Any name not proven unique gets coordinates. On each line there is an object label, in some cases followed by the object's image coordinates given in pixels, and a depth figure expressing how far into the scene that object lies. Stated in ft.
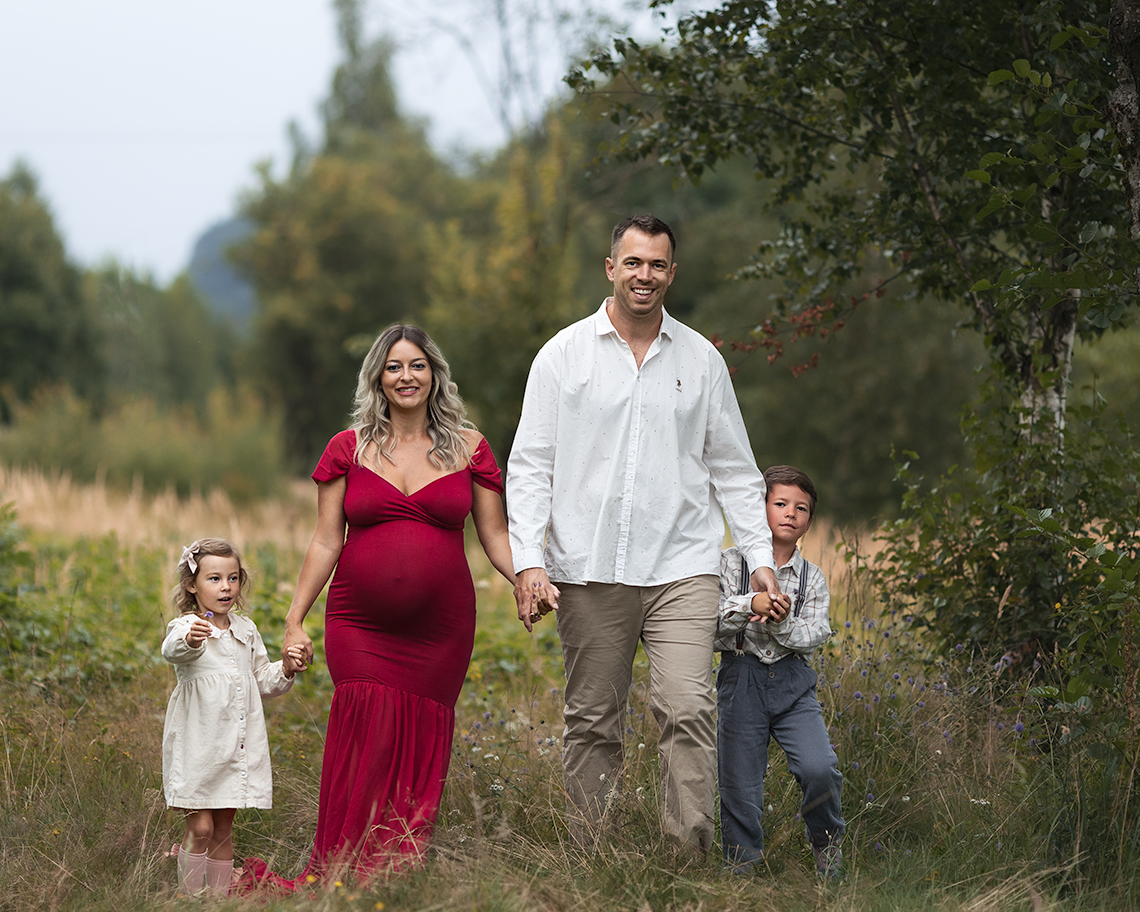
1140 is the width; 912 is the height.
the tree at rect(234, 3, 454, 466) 254.47
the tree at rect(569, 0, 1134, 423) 33.37
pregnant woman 28.14
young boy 25.72
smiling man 26.96
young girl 27.50
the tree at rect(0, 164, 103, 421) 208.13
